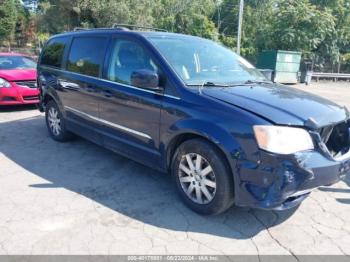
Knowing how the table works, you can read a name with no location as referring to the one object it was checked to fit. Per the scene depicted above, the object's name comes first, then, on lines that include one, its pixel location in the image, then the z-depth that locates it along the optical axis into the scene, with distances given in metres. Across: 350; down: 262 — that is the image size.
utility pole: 17.20
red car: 8.15
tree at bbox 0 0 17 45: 35.16
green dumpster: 18.03
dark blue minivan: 2.98
